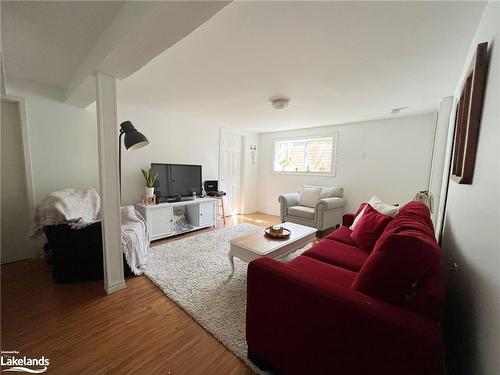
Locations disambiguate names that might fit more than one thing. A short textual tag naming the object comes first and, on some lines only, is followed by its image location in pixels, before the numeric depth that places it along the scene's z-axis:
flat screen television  3.39
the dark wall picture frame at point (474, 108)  1.01
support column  1.73
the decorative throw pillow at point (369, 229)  1.81
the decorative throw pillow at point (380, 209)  1.98
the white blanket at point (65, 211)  2.03
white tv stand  3.07
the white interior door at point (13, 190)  2.35
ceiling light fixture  2.67
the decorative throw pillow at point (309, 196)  3.99
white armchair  3.54
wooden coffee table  1.90
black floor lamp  2.31
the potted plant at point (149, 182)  3.15
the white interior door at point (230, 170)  4.71
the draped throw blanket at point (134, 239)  2.19
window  4.41
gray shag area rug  1.52
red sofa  0.74
